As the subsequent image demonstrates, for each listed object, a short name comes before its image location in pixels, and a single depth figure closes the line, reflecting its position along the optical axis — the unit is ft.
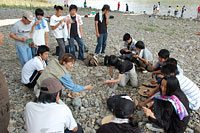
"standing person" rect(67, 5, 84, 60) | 17.16
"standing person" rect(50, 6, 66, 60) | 16.66
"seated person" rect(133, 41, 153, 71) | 15.18
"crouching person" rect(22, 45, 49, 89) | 11.71
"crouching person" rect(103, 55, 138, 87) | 12.50
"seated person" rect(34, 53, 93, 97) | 9.94
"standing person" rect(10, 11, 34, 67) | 12.83
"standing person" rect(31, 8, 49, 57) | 14.15
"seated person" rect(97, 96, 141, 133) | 5.82
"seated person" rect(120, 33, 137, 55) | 15.53
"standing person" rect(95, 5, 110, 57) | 18.07
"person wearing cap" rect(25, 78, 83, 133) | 5.86
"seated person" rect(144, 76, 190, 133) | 7.87
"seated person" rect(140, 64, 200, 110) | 9.55
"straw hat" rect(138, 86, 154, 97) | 12.73
